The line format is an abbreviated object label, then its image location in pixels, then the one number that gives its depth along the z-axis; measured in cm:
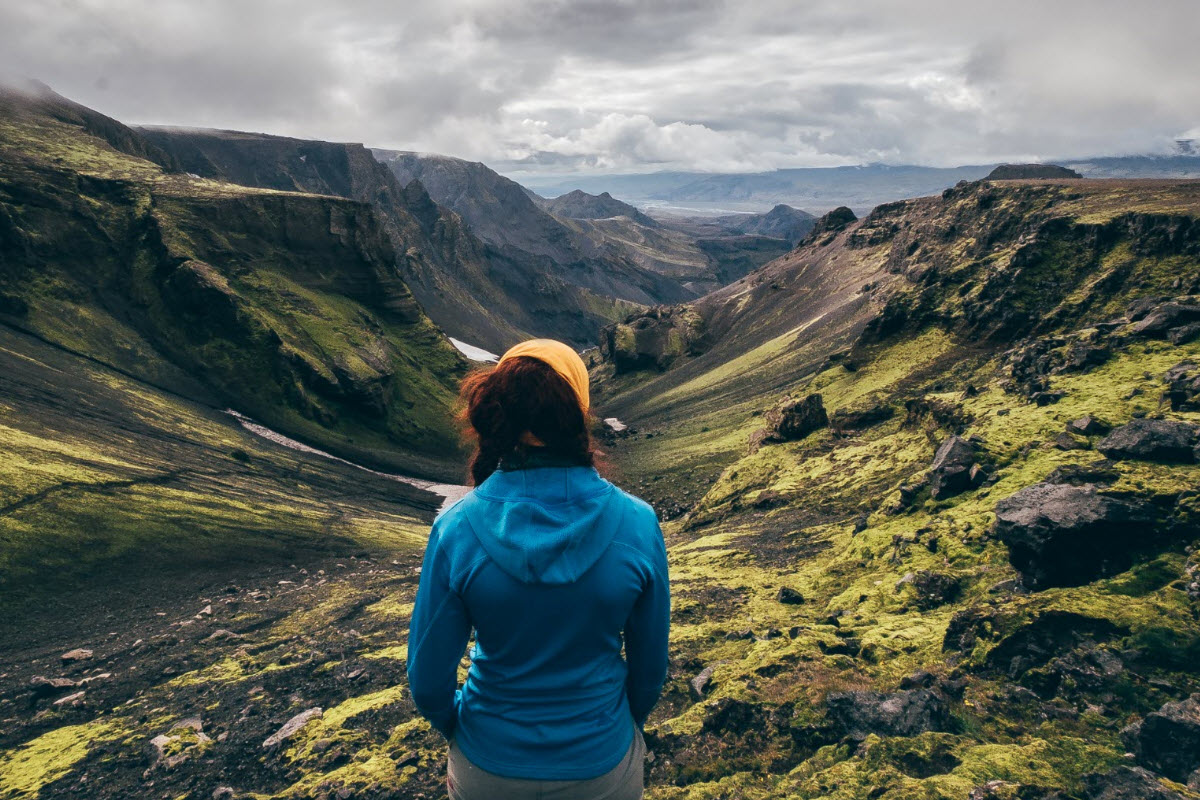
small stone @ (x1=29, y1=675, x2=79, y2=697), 2336
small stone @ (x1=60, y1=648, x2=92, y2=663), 2700
